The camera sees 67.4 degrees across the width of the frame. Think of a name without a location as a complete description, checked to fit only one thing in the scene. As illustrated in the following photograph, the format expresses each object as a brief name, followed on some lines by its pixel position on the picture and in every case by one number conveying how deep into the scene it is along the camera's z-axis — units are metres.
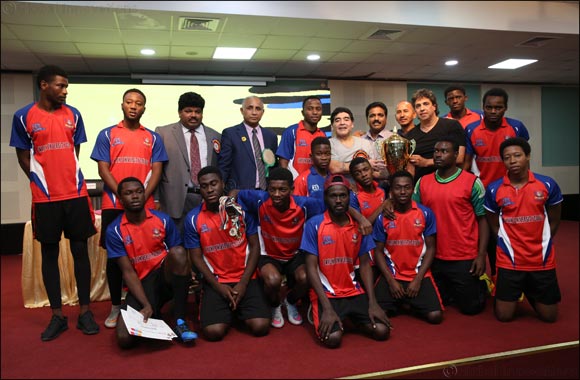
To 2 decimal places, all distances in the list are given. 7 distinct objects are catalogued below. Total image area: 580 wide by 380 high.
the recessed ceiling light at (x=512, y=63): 6.20
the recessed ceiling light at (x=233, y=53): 5.75
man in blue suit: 3.13
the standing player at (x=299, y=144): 3.29
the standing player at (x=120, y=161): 2.73
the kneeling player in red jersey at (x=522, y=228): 2.61
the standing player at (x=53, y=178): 2.39
